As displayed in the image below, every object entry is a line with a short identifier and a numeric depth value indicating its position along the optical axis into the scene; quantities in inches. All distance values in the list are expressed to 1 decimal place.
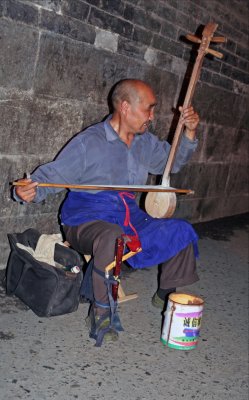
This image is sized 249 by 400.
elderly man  134.0
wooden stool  155.2
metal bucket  126.7
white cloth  143.9
